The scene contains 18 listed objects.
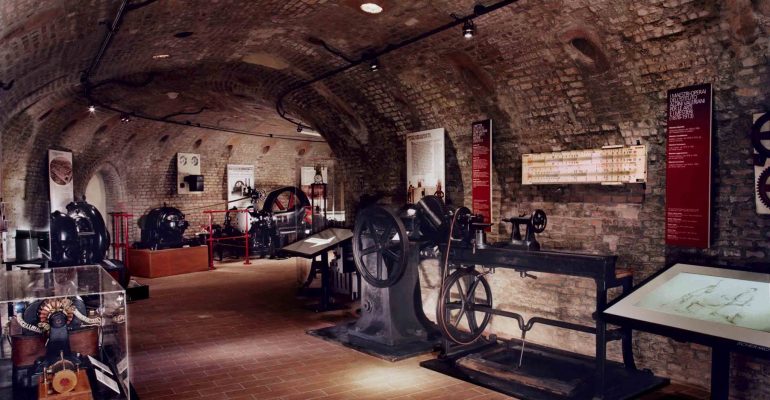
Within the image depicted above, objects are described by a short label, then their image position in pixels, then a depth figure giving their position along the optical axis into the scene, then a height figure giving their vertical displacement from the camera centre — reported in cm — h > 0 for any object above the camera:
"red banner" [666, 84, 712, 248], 495 +10
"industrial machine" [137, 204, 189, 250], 1302 -107
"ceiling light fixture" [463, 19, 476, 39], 556 +146
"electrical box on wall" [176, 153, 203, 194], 1563 +17
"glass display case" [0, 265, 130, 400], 382 -112
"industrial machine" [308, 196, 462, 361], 623 -112
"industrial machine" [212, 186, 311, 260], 1495 -129
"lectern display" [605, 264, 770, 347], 363 -88
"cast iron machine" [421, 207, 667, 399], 486 -159
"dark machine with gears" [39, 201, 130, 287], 845 -85
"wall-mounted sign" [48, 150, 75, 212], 1241 +6
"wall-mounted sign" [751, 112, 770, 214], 460 +15
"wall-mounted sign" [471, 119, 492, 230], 710 +15
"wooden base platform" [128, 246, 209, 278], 1216 -175
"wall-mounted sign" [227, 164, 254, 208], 1673 -7
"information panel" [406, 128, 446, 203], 787 +22
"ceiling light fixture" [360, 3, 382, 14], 596 +181
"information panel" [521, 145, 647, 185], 555 +13
